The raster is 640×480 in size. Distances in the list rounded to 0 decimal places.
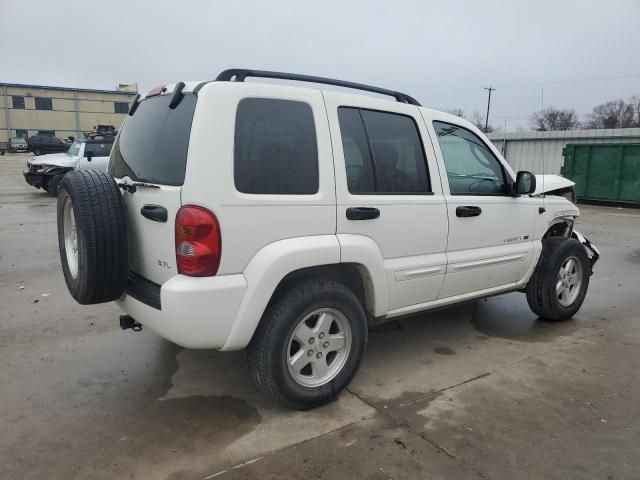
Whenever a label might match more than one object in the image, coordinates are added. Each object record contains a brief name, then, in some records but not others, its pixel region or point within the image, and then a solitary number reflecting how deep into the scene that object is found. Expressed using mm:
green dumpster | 15414
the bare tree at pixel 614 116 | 53725
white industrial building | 17031
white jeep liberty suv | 2662
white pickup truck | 14578
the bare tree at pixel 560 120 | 53844
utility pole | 53931
